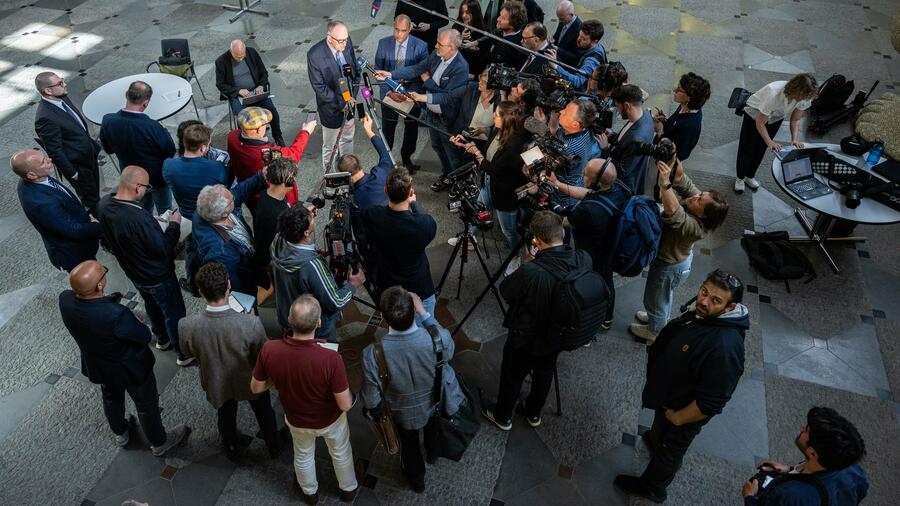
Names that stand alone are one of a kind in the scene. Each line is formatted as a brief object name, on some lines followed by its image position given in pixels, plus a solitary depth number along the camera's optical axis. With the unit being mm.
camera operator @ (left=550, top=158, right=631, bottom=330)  3559
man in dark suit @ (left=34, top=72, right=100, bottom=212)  4566
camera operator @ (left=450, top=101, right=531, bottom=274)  4078
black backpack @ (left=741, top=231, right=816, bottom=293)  4832
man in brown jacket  2895
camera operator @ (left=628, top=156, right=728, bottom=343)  3562
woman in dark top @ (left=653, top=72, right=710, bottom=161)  4555
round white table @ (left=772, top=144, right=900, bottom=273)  4578
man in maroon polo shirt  2680
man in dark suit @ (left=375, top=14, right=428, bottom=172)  5398
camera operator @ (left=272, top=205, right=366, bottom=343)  3168
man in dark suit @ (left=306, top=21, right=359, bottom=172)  5102
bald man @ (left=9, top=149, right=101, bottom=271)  3730
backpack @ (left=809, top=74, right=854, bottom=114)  6473
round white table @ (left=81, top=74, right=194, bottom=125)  5133
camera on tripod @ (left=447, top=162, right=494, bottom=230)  3811
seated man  5660
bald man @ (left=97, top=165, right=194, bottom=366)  3508
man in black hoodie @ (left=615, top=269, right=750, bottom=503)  2779
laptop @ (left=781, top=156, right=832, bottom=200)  4801
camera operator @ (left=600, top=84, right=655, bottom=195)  4227
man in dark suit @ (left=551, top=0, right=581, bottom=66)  5855
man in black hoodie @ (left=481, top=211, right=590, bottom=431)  3033
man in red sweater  4082
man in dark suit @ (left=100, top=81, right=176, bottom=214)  4355
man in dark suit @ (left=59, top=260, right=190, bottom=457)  3000
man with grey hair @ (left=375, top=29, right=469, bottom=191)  5121
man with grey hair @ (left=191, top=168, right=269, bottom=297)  3473
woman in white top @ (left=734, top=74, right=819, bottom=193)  4902
